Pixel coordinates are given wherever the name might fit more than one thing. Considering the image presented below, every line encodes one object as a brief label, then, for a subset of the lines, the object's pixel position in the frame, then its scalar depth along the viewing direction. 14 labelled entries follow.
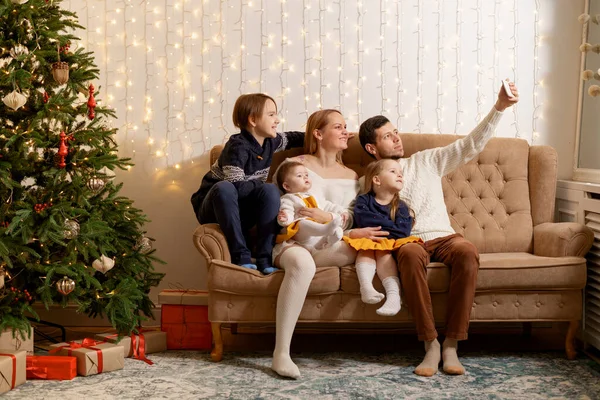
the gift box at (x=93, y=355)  2.87
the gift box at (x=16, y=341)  2.87
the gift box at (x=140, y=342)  3.10
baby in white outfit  3.06
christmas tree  2.85
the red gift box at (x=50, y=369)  2.82
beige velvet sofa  3.00
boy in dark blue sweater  3.12
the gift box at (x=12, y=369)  2.63
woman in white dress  2.92
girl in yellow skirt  2.94
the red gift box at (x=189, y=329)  3.32
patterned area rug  2.62
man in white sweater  2.91
